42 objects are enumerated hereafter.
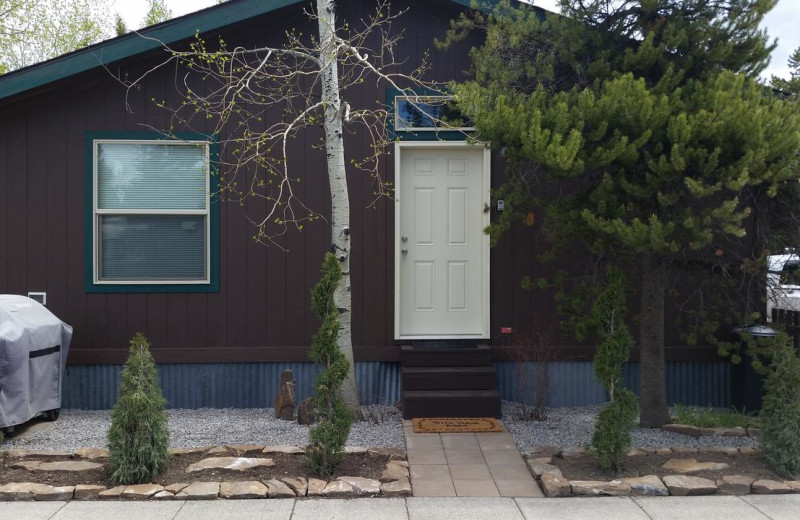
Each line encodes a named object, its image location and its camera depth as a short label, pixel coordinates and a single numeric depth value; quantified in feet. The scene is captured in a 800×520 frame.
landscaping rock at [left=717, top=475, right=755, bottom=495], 16.89
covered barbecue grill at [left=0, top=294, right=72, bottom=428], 20.58
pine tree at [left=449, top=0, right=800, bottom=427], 16.81
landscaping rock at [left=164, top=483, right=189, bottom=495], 16.57
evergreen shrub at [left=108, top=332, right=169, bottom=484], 16.89
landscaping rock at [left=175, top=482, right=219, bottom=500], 16.46
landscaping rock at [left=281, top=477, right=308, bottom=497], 16.70
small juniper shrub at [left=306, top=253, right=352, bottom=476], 17.48
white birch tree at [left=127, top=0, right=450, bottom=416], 24.88
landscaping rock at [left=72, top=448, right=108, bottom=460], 18.92
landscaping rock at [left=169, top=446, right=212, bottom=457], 19.01
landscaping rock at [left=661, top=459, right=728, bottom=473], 17.92
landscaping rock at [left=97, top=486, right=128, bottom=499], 16.43
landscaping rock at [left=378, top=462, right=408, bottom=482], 17.47
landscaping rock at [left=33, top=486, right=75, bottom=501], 16.40
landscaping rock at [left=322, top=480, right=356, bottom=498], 16.66
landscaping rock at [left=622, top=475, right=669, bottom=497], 16.79
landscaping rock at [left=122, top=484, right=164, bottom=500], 16.42
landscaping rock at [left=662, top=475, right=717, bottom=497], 16.79
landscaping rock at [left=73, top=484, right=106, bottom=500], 16.48
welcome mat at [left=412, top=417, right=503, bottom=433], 21.74
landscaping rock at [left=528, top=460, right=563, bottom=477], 17.69
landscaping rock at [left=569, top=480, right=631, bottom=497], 16.71
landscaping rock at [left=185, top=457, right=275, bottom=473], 17.93
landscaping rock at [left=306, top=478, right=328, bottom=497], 16.66
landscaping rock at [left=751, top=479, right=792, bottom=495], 16.80
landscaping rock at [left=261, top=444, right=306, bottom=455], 19.10
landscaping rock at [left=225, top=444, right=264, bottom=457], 19.07
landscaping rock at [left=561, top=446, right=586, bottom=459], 18.96
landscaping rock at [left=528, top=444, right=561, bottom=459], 19.01
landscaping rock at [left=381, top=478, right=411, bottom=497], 16.72
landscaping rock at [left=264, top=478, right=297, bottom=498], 16.63
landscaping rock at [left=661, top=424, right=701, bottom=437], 21.15
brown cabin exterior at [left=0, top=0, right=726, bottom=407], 24.97
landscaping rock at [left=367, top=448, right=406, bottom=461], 19.02
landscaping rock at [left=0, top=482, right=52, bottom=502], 16.38
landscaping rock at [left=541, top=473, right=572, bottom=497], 16.75
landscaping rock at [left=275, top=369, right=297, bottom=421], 23.41
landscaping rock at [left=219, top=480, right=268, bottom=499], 16.53
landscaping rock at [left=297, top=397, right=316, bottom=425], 22.34
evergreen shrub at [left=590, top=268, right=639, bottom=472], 17.39
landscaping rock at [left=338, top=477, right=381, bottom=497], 16.71
